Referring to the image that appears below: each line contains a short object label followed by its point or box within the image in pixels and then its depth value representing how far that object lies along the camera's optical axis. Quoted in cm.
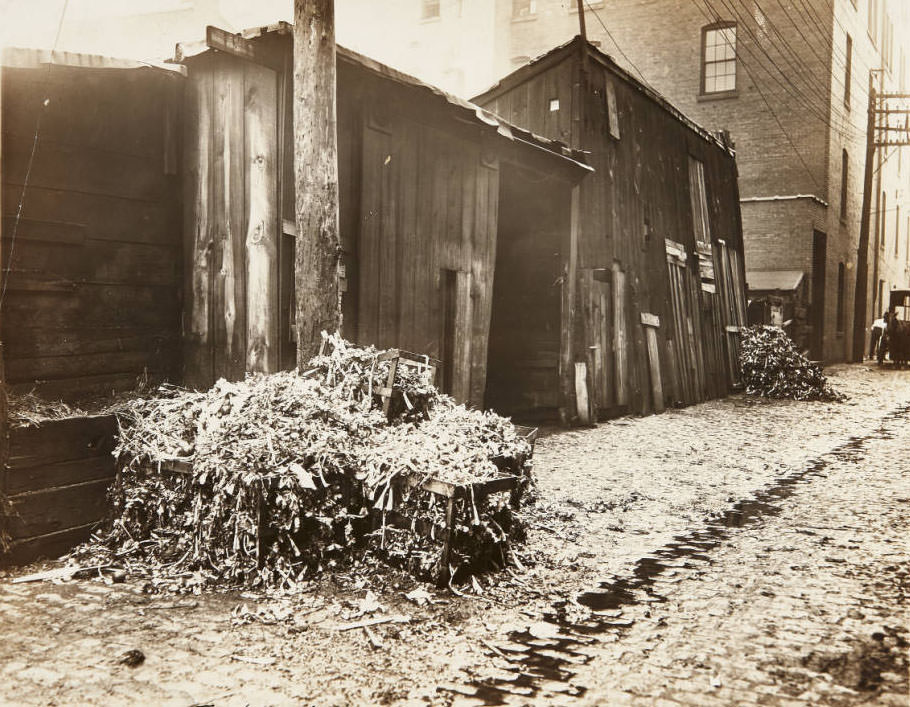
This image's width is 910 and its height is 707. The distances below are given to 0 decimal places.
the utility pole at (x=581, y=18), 1059
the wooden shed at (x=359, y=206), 575
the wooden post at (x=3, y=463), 420
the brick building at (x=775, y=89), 2216
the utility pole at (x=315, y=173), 497
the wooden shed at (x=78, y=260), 444
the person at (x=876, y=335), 2991
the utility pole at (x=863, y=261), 2695
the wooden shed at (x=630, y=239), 1059
